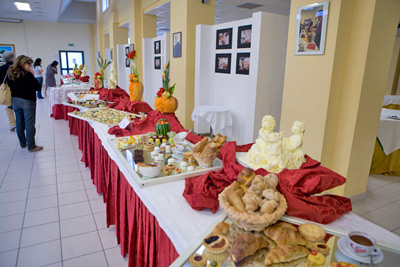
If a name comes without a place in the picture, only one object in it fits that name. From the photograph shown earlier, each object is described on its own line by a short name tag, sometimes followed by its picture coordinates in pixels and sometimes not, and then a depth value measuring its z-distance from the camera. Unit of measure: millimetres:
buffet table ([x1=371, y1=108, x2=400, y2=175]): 3781
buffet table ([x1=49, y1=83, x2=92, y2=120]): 6824
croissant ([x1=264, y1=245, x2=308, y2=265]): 973
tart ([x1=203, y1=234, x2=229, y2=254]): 1005
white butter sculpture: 1628
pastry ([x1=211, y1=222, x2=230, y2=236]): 1107
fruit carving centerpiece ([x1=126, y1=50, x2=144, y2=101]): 3664
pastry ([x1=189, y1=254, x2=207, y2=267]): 960
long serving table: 1215
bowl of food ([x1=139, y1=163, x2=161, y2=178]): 1657
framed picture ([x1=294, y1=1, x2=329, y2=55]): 2877
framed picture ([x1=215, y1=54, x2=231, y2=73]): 4875
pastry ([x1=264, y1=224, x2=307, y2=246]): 1052
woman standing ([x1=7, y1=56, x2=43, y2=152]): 4012
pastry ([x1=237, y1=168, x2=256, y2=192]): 1282
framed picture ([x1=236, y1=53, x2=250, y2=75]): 4412
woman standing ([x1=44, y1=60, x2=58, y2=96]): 9375
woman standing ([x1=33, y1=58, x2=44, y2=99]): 9188
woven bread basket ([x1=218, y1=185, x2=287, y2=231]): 1058
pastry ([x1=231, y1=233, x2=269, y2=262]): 978
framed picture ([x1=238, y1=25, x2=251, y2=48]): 4309
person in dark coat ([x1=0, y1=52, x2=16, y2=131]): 4332
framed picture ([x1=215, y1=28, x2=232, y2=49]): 4773
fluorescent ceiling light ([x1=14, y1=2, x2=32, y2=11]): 10798
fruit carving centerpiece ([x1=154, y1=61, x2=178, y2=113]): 2883
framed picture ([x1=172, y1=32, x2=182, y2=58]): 5847
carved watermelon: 2463
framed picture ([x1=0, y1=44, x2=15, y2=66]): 14465
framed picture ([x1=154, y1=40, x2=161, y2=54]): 7112
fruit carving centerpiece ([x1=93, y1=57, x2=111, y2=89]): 5445
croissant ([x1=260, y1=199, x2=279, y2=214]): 1093
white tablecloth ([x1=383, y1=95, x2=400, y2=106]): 6429
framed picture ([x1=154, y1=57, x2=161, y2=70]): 7282
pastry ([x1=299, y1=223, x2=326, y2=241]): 1074
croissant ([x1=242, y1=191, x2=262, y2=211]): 1096
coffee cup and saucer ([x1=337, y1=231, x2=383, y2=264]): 960
